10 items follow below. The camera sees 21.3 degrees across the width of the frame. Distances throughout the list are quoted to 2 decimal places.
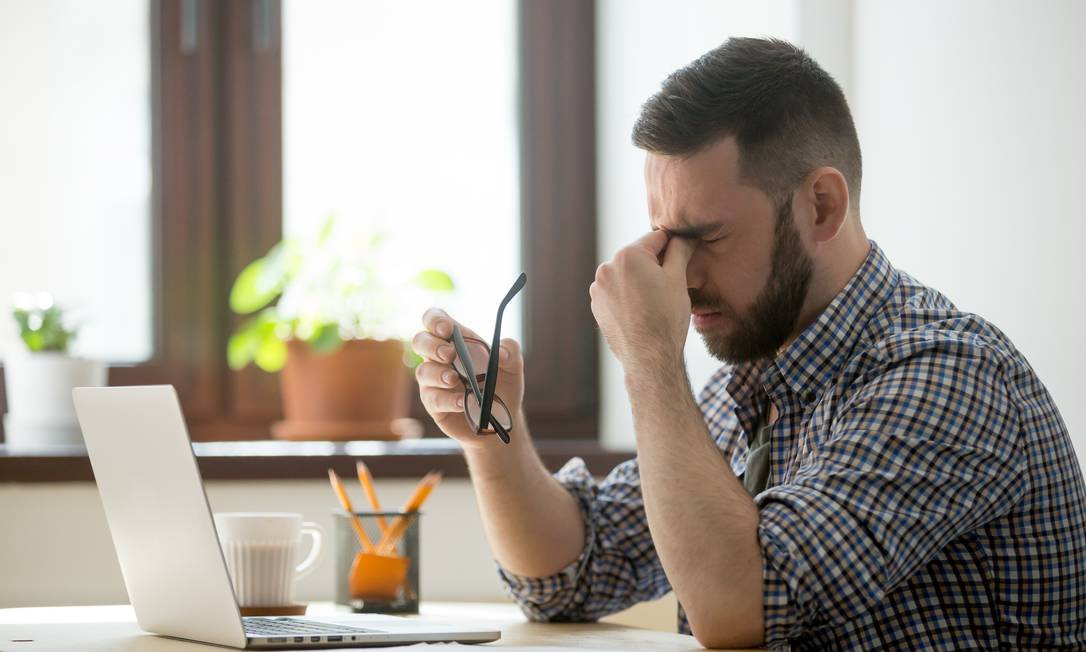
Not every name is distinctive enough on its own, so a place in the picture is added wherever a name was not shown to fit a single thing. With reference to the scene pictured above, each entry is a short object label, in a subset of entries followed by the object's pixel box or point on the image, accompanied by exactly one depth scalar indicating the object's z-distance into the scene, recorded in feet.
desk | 8.36
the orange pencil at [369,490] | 9.46
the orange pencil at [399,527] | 9.40
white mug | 9.13
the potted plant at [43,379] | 11.02
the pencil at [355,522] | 9.43
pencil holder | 9.33
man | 8.34
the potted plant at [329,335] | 11.43
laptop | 8.16
